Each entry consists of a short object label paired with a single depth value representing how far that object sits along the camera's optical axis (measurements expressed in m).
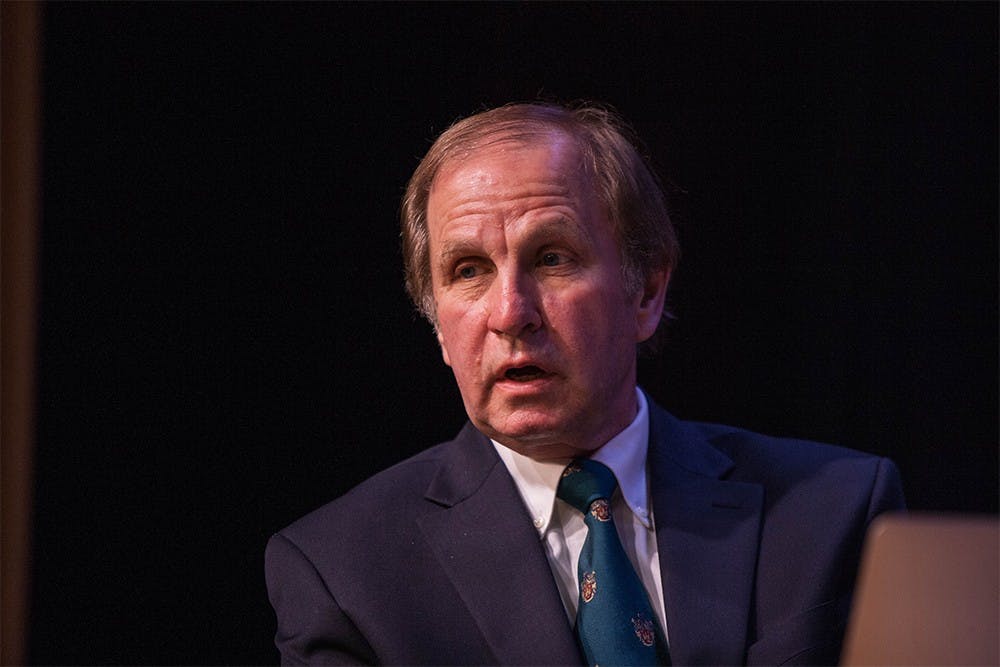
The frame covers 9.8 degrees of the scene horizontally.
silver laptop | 3.29
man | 4.02
